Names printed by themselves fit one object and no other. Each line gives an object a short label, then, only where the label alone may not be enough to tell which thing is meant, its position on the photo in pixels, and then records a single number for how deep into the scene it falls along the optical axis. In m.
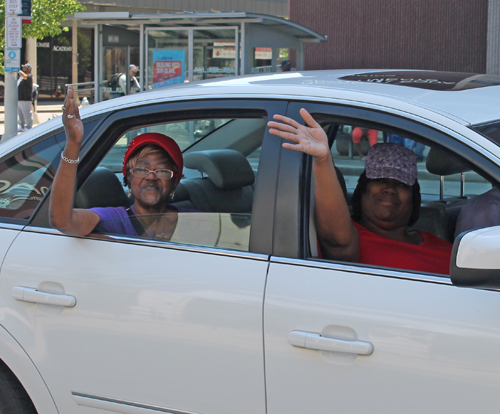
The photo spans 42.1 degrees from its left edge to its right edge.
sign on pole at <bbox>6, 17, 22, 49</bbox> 11.06
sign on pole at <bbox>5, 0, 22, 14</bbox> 10.84
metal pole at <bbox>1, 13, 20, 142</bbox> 12.06
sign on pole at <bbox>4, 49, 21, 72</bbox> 11.28
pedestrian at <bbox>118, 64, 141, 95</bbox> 11.37
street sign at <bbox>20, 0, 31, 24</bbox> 11.06
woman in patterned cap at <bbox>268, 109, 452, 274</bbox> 2.01
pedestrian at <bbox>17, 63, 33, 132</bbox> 17.38
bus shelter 9.97
